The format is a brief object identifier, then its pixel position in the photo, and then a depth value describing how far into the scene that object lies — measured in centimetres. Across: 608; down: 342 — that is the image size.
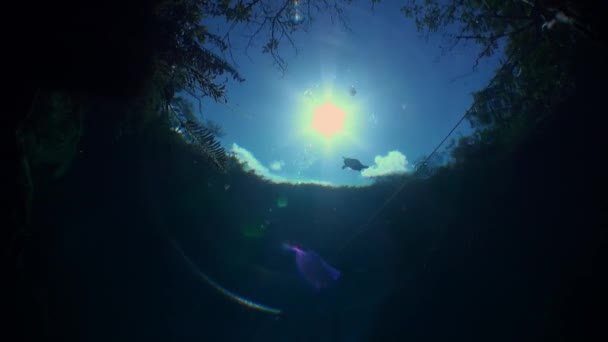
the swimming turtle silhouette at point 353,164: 827
